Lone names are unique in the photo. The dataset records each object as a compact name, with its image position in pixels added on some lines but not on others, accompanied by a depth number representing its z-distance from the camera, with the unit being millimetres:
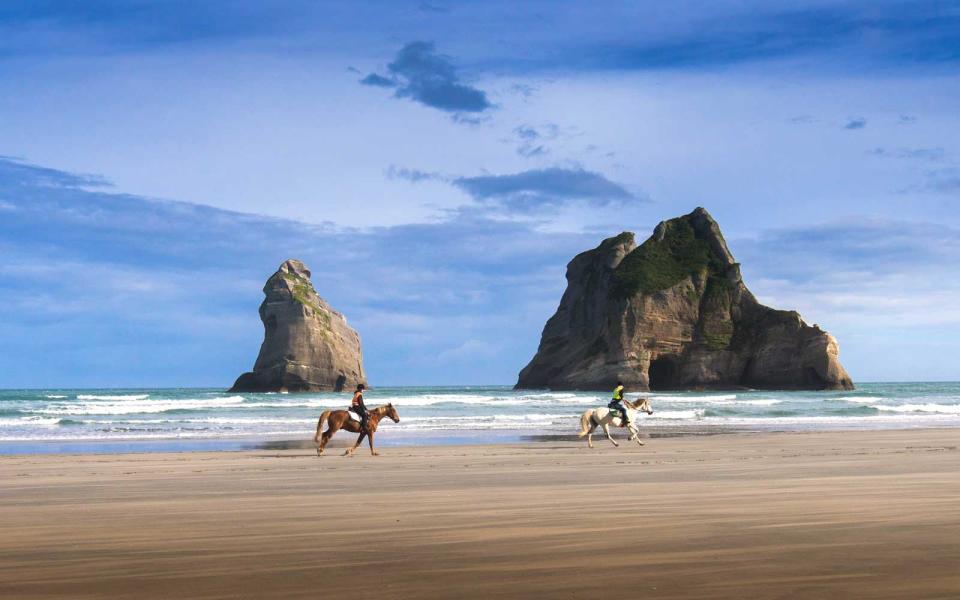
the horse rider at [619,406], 23178
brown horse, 20516
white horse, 23125
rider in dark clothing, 20430
